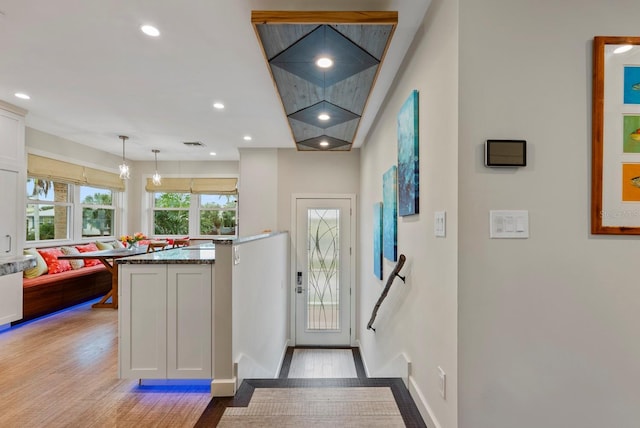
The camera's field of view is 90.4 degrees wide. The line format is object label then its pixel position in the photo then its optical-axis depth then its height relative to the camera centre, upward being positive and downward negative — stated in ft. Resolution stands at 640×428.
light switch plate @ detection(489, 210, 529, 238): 4.66 -0.14
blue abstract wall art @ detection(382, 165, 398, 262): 8.71 -0.06
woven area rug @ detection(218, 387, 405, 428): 5.93 -3.92
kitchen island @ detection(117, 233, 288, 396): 7.70 -2.57
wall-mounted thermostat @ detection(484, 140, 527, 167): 4.61 +0.88
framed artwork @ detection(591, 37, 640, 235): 4.63 +1.18
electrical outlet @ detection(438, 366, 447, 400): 5.15 -2.79
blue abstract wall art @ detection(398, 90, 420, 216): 6.65 +1.25
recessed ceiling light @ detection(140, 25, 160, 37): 6.90 +4.00
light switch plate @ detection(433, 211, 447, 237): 5.23 -0.17
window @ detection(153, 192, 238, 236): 22.93 -0.15
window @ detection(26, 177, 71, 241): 16.31 +0.07
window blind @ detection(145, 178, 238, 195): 22.31 +1.83
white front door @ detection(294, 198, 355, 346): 16.30 -3.07
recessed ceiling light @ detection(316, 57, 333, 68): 7.04 +3.39
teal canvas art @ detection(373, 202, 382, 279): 10.71 -0.93
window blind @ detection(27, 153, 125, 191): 15.74 +2.15
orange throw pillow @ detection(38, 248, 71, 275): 15.71 -2.44
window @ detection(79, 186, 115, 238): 19.48 +0.03
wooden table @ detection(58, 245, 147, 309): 15.38 -2.26
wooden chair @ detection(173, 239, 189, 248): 21.78 -2.08
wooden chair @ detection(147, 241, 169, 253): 18.55 -2.07
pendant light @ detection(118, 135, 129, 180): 16.07 +2.12
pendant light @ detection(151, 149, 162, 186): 18.70 +1.99
